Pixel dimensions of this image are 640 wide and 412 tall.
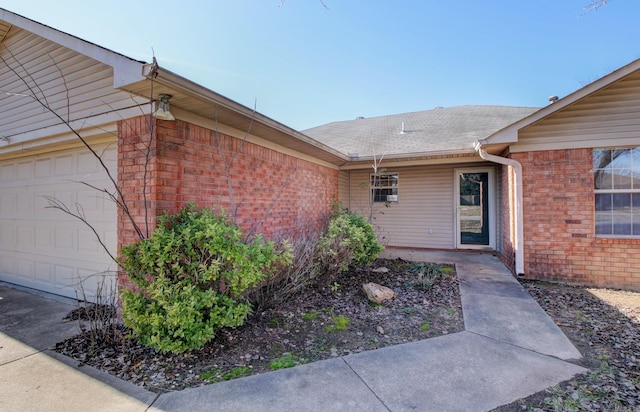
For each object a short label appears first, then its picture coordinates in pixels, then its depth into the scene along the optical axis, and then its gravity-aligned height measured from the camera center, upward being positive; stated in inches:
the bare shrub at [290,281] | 160.9 -44.8
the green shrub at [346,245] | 205.3 -29.6
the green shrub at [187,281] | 109.8 -30.1
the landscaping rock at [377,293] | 180.9 -55.4
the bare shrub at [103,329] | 124.3 -54.2
